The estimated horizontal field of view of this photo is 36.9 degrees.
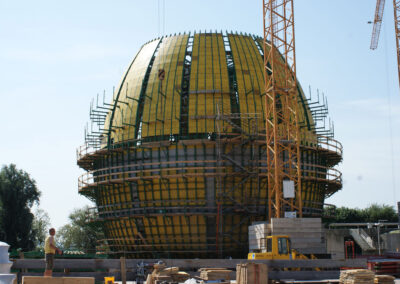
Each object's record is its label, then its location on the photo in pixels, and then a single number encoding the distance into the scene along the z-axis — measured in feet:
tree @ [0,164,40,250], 219.41
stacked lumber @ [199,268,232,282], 80.94
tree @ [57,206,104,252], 282.58
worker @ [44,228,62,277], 64.95
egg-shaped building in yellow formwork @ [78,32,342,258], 167.43
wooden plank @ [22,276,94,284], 54.08
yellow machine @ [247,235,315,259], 109.91
